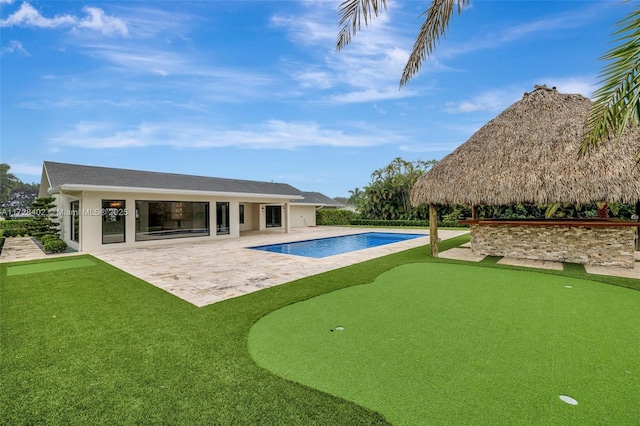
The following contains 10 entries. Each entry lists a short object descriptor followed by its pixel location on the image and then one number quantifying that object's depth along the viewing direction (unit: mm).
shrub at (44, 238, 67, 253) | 11602
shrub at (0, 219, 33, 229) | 19534
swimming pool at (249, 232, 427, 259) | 13055
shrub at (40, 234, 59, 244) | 12894
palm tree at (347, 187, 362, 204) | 34062
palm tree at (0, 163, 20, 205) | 46750
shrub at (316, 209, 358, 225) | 29062
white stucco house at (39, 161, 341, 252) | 12422
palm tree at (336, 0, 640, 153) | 2357
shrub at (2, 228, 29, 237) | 18656
